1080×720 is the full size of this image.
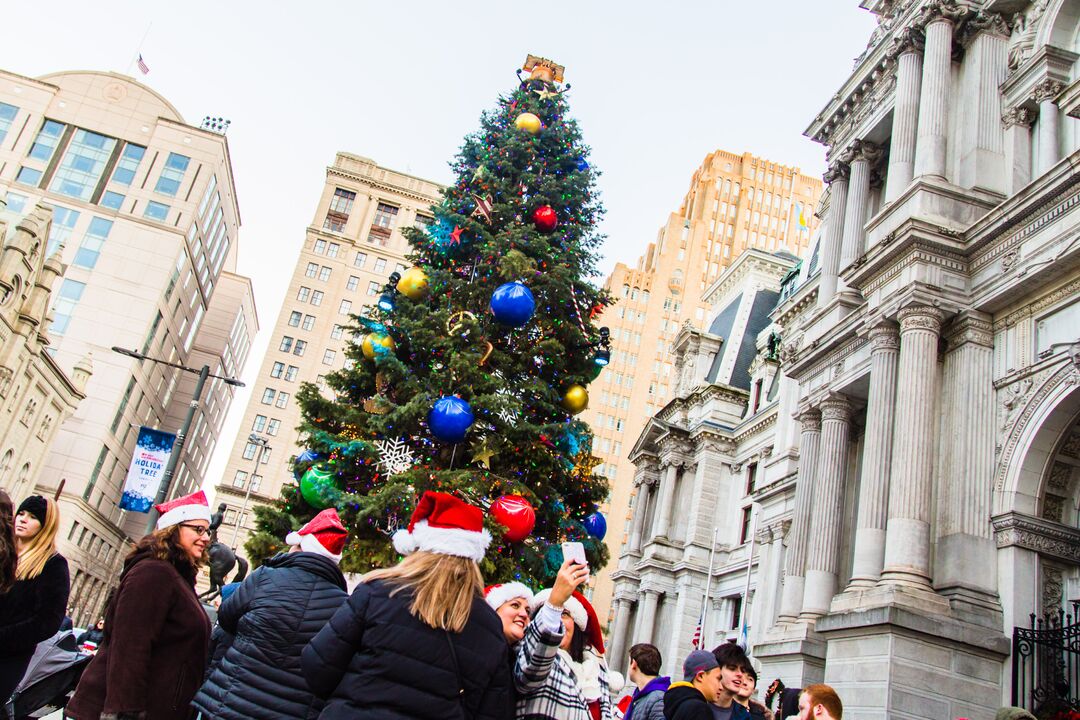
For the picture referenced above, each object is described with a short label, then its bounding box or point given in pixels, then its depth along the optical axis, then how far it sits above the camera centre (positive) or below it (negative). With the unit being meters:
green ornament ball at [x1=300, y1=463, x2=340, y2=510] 13.89 +2.71
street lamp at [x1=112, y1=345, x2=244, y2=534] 17.84 +3.52
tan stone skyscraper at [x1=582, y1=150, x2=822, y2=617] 105.44 +56.11
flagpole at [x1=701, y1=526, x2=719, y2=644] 36.41 +6.08
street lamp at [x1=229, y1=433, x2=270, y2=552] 64.76 +14.94
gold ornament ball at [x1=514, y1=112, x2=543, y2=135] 17.14 +10.68
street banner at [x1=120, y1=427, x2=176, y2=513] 17.64 +3.12
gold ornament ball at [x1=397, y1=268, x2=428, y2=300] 15.55 +6.65
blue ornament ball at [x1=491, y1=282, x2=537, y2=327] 13.84 +6.00
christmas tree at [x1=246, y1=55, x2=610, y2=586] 13.50 +5.13
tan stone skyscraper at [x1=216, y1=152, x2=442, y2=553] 76.56 +34.91
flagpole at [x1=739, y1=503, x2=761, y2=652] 30.72 +7.36
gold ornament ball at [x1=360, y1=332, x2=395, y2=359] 15.20 +5.52
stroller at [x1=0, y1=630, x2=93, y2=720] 6.45 -0.44
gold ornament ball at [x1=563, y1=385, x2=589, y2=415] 15.37 +5.37
